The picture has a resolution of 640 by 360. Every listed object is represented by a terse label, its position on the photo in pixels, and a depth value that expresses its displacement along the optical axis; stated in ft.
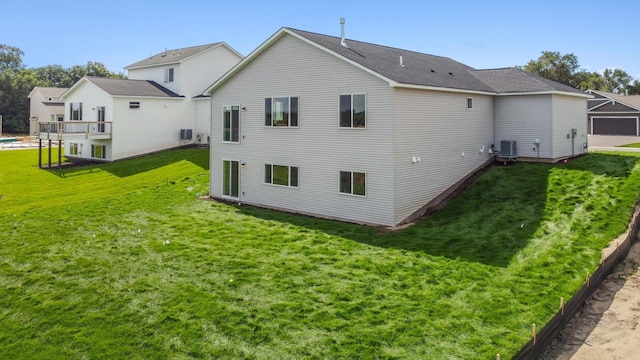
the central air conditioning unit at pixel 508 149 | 68.08
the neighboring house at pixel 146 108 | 101.91
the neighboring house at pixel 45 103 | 179.32
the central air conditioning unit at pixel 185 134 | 113.09
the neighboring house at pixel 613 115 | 125.70
